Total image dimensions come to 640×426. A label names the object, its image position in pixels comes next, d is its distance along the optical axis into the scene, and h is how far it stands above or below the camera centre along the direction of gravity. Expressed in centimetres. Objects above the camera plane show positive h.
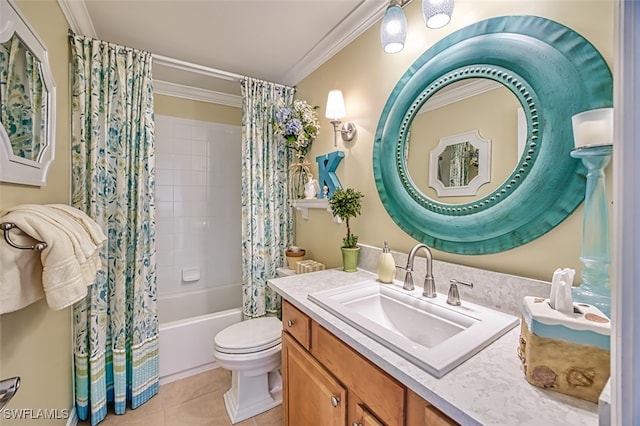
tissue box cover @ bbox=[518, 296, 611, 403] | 57 -32
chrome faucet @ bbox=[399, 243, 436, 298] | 115 -30
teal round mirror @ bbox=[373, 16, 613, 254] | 87 +34
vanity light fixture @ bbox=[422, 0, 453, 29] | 104 +77
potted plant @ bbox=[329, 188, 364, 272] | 161 +0
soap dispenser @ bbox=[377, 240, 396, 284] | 136 -30
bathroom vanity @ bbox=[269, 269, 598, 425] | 57 -45
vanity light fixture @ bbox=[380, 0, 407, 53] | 120 +83
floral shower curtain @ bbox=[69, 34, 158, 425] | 165 -2
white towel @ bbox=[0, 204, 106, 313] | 81 -17
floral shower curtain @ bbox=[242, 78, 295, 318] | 219 +12
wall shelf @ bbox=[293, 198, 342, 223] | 188 +4
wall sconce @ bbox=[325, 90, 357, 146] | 179 +66
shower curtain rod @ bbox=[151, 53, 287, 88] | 196 +110
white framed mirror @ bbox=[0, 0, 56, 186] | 91 +44
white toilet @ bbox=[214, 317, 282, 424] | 162 -95
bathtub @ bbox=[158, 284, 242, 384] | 199 -102
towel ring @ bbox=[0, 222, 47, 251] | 80 -6
